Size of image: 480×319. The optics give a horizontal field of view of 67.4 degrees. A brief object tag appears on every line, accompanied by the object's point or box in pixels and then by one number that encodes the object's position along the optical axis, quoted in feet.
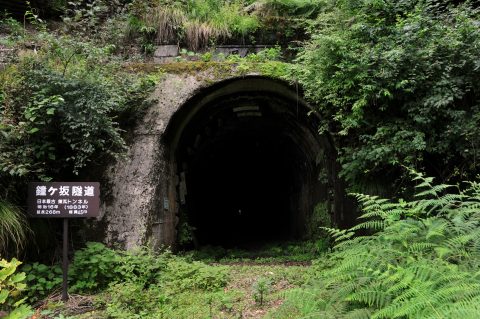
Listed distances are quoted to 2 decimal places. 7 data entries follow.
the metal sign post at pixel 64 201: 15.85
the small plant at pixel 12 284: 6.47
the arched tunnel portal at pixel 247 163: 24.44
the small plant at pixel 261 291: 14.79
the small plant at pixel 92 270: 16.66
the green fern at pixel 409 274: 8.35
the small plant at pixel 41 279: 15.94
